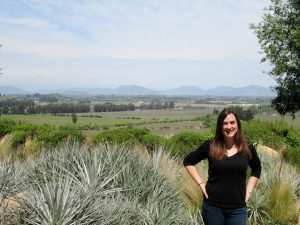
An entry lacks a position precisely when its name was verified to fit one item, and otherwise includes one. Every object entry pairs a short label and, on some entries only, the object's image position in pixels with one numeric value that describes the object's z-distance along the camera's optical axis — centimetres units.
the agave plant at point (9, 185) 522
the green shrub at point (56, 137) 1494
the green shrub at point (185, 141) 1353
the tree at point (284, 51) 2534
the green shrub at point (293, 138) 1500
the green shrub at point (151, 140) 1435
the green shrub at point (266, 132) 1474
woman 455
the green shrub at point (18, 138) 1595
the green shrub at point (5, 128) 1894
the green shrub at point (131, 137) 1449
